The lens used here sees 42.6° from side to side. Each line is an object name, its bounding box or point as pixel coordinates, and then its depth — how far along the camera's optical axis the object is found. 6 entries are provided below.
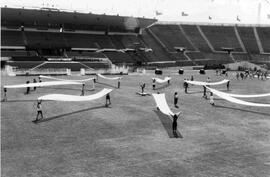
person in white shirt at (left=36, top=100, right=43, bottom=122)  25.75
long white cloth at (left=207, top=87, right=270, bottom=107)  31.47
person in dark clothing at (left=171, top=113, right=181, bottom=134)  23.31
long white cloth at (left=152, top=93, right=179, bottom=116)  26.88
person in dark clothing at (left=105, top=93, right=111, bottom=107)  32.66
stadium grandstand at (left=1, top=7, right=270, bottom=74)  74.06
